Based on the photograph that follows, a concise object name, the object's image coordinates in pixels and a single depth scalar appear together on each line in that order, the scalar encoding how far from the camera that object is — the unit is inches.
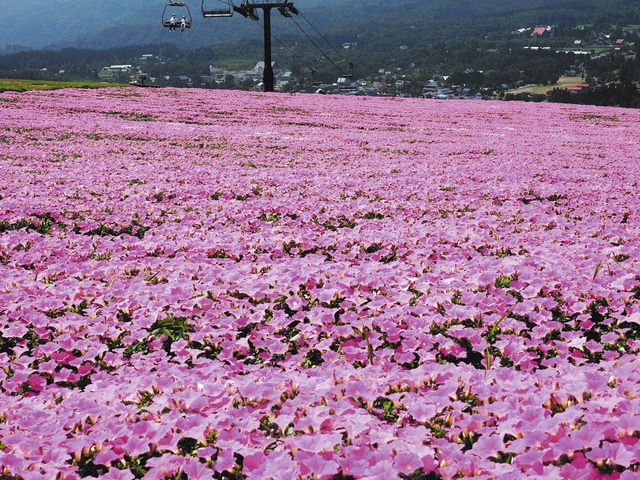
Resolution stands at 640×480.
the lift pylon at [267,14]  1740.9
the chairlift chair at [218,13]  1646.2
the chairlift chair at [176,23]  1551.7
